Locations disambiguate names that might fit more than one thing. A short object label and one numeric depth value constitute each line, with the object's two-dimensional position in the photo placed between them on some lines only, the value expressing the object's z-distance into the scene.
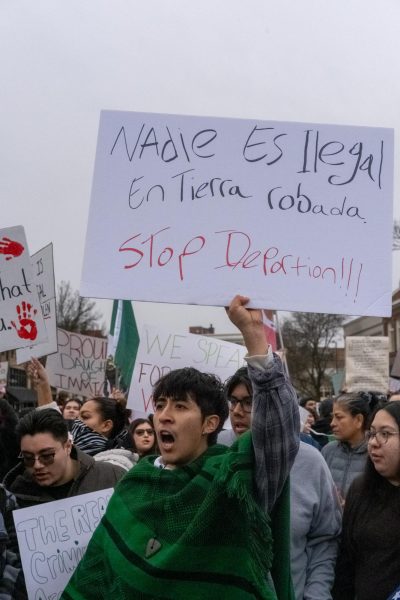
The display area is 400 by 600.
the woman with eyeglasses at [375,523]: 3.50
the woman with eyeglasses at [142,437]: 6.16
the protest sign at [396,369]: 7.57
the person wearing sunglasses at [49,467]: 3.70
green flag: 10.09
